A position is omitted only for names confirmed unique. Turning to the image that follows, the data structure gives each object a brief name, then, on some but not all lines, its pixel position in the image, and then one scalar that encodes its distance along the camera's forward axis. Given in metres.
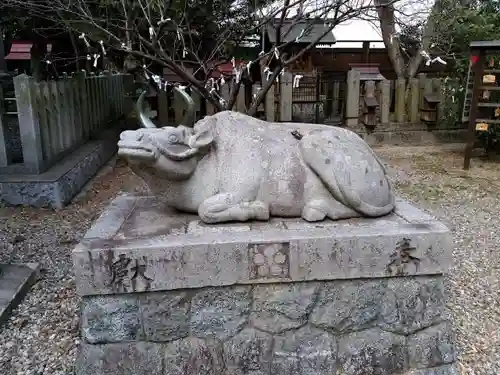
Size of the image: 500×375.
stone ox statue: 2.34
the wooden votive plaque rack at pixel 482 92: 6.02
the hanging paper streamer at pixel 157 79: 5.07
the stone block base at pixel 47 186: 4.69
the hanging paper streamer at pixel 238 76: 4.99
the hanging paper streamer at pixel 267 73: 5.28
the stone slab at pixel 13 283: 2.89
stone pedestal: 2.17
